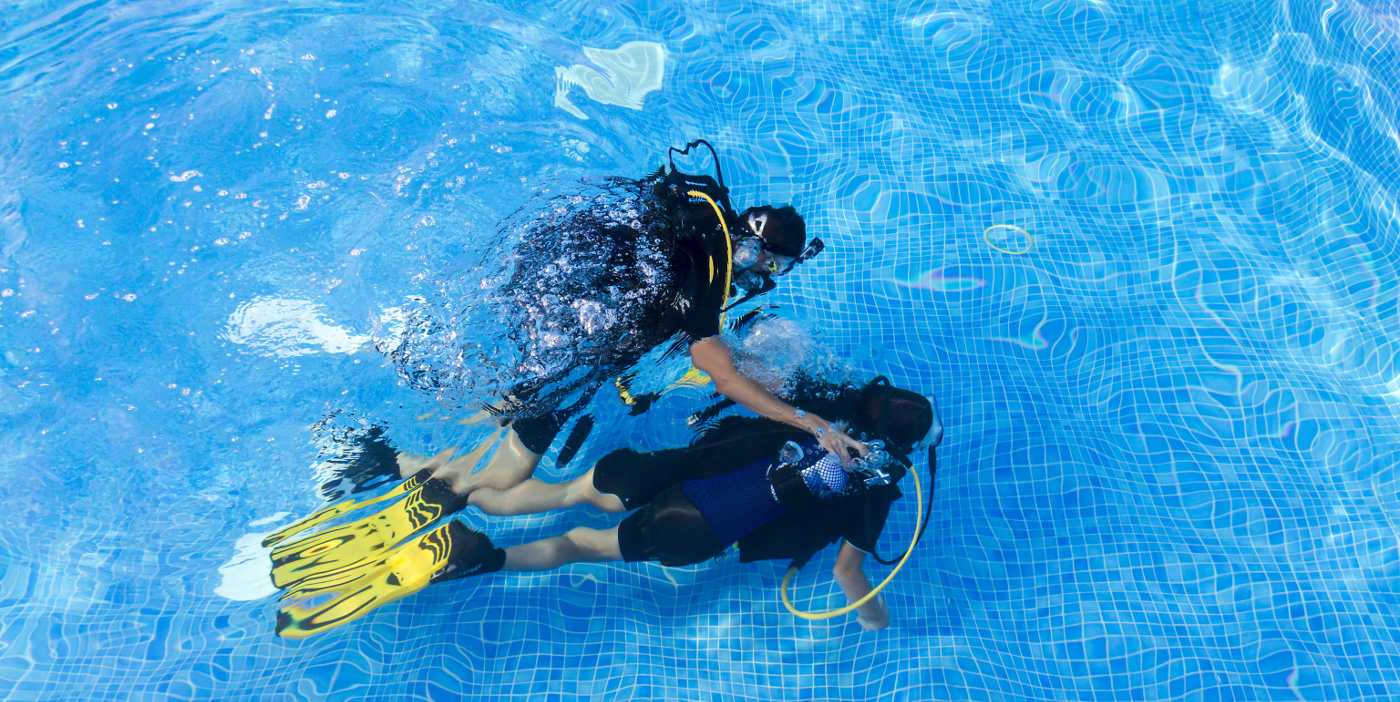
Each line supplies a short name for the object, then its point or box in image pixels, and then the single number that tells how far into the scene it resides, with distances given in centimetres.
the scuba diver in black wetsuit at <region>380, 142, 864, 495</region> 292
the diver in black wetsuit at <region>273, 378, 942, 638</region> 291
